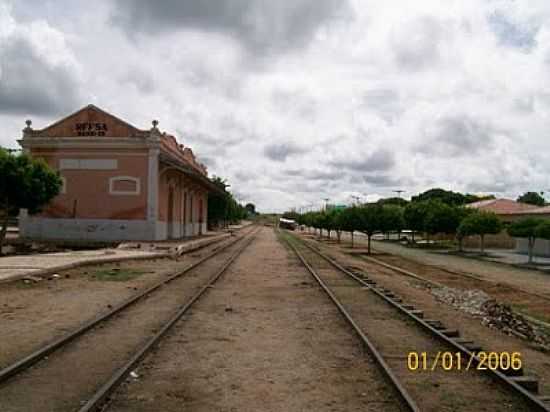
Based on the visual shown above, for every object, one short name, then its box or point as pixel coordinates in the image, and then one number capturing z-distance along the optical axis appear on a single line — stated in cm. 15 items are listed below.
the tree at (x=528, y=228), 3588
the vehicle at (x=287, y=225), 13260
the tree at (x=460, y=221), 4541
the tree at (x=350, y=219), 4697
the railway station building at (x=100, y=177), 3891
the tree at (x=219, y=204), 7450
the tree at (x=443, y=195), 12119
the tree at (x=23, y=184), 2952
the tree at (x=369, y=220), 4575
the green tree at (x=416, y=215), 5681
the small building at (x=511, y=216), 4444
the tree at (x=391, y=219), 5081
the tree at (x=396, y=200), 13615
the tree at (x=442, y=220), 5109
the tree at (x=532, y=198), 11319
